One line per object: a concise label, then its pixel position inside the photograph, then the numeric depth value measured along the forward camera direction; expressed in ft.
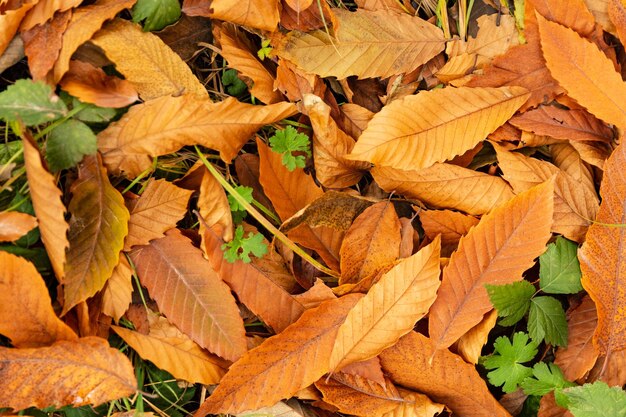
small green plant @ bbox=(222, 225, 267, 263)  2.86
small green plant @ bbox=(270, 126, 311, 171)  2.90
